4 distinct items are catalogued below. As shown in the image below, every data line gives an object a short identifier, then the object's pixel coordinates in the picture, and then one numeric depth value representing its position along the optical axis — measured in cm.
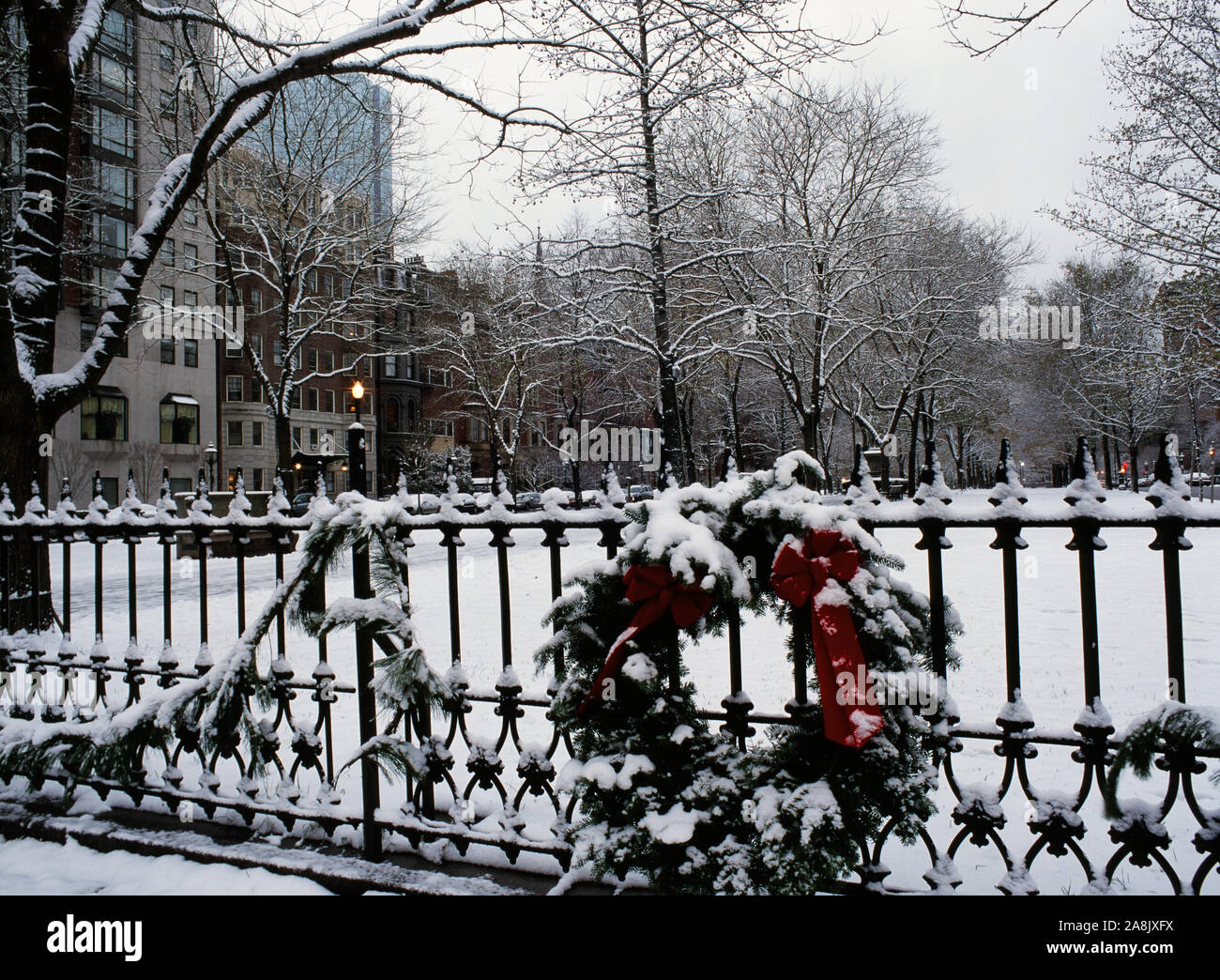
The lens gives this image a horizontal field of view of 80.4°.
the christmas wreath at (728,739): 221
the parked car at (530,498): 3697
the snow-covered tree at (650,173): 1070
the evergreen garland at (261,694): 301
